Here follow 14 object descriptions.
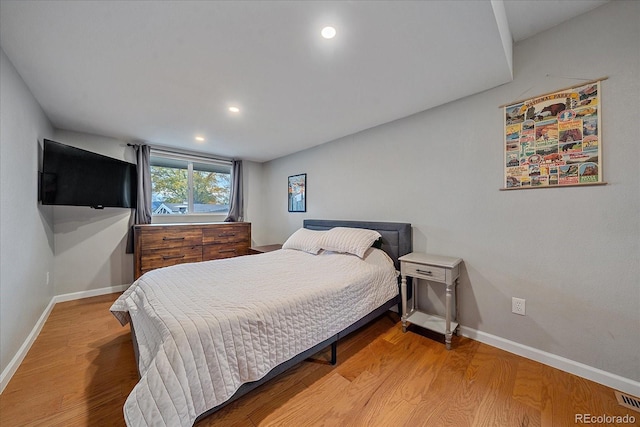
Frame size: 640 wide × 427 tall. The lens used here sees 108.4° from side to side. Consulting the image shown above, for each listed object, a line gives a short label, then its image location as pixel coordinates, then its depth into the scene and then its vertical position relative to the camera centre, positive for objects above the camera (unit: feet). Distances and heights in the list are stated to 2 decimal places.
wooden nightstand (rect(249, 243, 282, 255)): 12.39 -1.93
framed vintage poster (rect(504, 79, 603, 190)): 5.17 +1.78
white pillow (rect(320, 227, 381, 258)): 8.16 -0.98
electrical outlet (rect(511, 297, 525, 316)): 6.15 -2.51
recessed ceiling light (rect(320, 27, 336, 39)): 4.47 +3.58
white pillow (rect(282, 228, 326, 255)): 9.39 -1.18
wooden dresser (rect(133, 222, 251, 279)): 10.51 -1.45
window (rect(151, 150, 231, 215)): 12.49 +1.77
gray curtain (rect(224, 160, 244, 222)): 14.58 +1.22
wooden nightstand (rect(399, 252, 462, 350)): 6.48 -1.90
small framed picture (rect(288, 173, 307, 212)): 12.96 +1.21
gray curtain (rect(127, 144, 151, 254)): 11.41 +1.22
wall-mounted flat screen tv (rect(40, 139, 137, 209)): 7.69 +1.42
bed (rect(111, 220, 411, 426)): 3.37 -2.04
